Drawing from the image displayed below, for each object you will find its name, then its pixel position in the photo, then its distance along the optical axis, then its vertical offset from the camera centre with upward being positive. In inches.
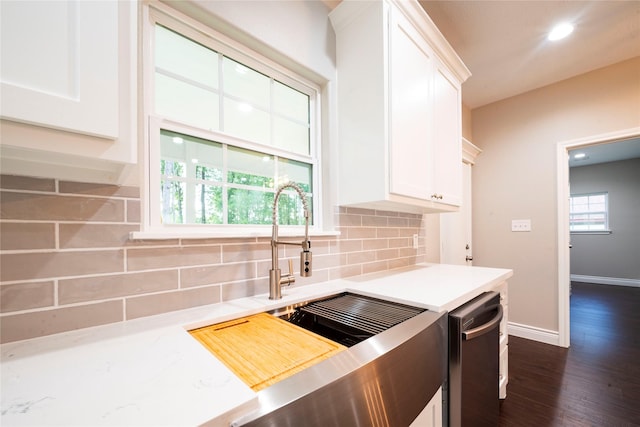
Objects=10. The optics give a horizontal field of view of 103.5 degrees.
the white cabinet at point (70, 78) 16.7 +10.1
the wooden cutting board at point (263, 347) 22.6 -14.3
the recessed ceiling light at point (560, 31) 73.8 +54.5
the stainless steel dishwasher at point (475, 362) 36.8 -24.1
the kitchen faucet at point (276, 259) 40.9 -7.2
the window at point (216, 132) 39.3 +15.1
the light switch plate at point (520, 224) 110.0 -5.4
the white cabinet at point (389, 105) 51.6 +24.3
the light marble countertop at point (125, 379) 15.4 -12.5
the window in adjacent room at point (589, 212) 209.9 -0.9
